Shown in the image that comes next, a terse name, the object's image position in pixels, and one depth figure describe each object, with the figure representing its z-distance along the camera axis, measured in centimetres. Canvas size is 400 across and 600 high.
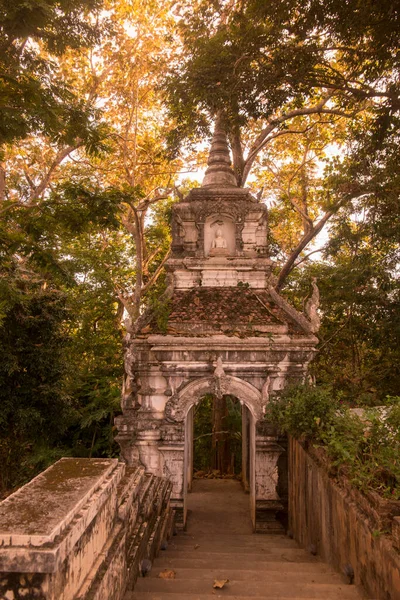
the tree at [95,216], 796
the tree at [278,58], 801
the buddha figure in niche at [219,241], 1046
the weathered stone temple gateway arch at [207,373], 845
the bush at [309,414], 615
